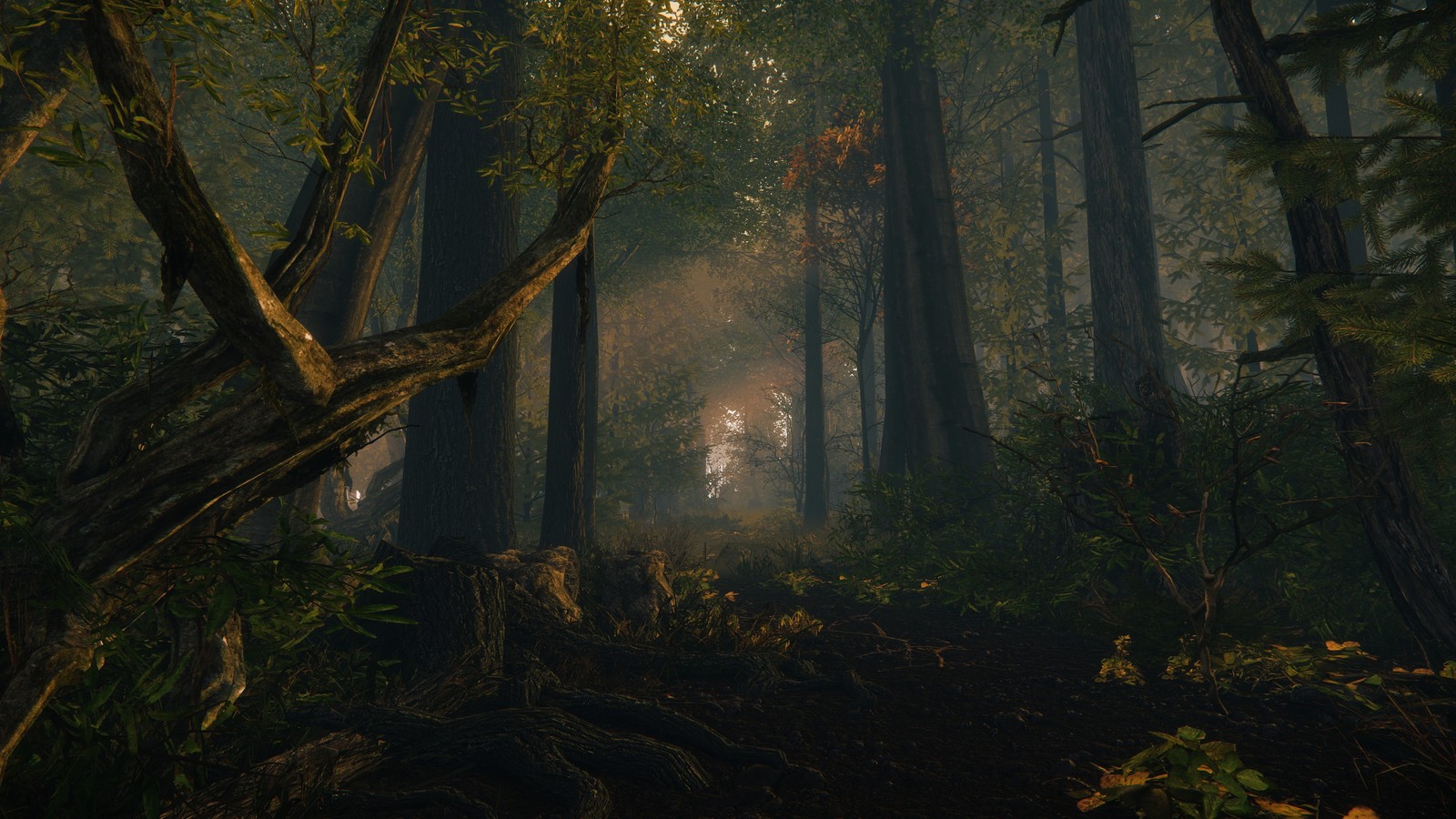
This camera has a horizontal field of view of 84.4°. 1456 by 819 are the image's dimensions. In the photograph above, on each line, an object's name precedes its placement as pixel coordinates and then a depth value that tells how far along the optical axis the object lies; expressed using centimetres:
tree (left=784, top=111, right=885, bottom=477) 1822
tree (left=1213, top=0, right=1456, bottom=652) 559
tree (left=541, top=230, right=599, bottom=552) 1116
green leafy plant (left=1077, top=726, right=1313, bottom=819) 322
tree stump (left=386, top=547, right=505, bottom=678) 516
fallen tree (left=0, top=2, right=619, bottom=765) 285
